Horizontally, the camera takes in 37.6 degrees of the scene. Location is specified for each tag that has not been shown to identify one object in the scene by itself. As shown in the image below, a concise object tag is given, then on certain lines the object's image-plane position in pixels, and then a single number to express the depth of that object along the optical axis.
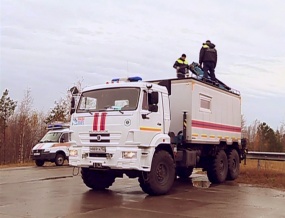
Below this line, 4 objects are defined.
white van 22.06
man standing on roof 15.27
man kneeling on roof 13.69
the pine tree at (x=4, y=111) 42.75
